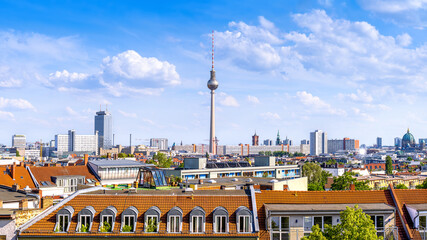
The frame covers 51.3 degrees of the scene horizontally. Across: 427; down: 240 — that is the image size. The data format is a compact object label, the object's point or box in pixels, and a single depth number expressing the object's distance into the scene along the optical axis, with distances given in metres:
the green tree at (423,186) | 85.38
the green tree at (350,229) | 25.81
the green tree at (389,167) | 194.60
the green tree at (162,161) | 169.32
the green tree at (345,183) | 90.38
